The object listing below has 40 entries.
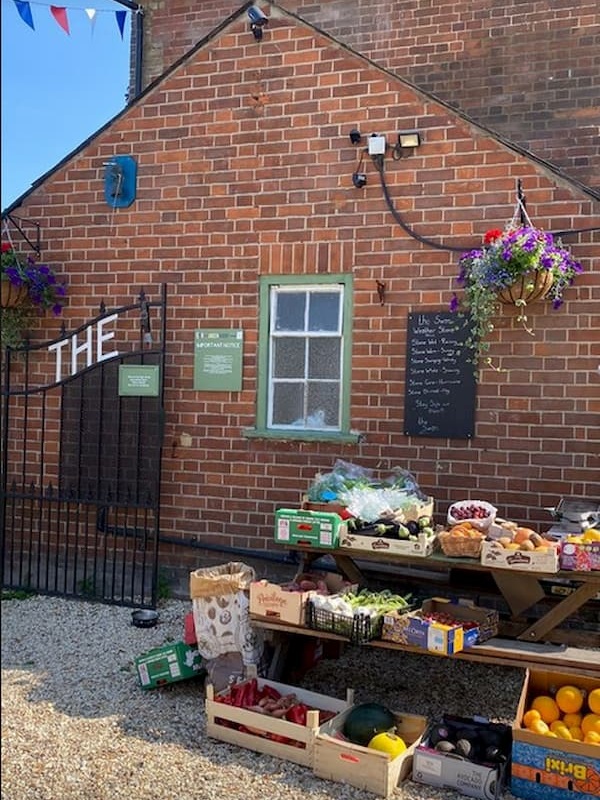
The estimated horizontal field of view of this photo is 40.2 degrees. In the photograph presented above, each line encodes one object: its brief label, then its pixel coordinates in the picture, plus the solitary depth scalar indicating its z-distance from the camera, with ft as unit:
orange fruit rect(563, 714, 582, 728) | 13.85
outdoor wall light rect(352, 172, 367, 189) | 22.33
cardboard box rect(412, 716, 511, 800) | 13.08
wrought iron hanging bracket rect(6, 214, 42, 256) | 26.07
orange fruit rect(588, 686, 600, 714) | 13.75
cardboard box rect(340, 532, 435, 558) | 16.42
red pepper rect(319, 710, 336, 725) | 15.10
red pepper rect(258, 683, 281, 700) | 15.78
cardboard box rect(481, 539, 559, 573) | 15.17
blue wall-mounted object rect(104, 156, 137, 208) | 25.17
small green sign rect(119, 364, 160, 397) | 23.95
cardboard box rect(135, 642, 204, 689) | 17.37
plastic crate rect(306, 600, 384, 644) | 15.12
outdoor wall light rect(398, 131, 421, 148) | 21.77
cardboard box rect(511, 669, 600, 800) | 12.69
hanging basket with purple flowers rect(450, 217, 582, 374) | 18.85
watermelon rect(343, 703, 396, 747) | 14.21
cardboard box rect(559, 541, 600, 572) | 15.16
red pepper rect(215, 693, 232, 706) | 15.32
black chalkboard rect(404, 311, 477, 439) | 21.21
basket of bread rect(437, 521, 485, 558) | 16.14
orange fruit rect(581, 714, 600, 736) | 13.43
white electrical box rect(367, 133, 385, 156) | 22.07
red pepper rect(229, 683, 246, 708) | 15.30
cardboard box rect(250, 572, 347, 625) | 15.90
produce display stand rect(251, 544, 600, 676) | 14.85
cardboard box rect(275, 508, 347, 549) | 17.11
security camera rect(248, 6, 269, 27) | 23.23
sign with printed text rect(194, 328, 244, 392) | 23.70
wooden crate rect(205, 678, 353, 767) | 14.08
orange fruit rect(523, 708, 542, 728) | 13.66
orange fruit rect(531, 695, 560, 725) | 14.02
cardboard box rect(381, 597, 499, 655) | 14.62
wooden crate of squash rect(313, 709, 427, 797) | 13.16
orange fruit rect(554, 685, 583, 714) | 14.01
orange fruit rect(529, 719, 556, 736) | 13.29
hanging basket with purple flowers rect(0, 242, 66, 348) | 24.31
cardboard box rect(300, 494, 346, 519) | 18.16
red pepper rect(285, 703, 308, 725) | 14.63
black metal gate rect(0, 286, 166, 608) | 24.30
